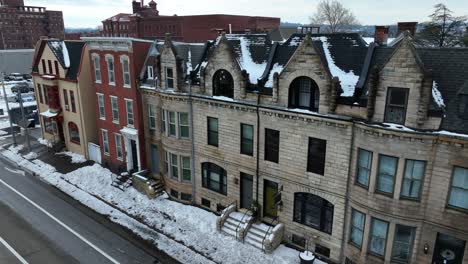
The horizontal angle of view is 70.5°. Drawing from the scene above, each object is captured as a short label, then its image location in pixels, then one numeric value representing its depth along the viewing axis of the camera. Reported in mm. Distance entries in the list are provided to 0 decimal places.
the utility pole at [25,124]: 35875
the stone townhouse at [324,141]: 14258
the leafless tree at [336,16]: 82462
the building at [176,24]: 72062
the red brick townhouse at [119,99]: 26359
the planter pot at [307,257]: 17719
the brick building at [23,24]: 113000
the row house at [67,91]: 32469
